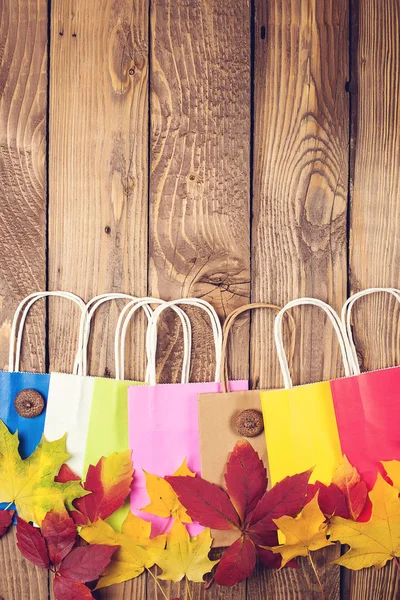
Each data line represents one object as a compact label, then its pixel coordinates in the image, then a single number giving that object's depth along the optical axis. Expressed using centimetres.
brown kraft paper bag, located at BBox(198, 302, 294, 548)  74
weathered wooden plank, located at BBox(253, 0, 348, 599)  79
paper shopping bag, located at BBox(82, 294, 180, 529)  75
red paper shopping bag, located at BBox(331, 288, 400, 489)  74
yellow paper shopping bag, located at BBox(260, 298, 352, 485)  74
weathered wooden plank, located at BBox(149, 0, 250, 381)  78
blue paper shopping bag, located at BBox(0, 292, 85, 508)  76
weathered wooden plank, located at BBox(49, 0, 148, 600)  78
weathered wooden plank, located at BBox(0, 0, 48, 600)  78
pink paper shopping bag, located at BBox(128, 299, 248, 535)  75
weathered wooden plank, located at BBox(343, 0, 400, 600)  79
